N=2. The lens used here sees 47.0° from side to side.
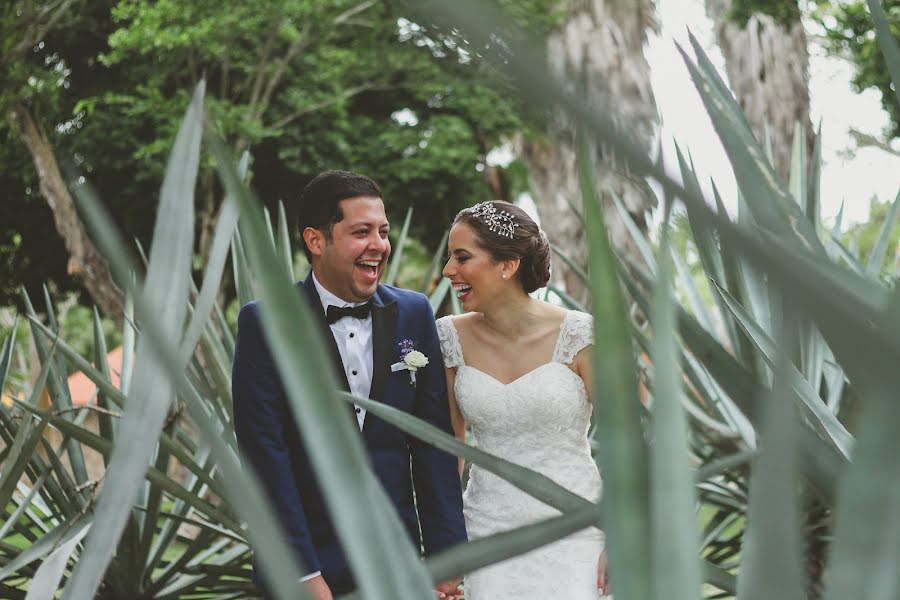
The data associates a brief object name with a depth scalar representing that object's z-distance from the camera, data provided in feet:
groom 8.29
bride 10.03
